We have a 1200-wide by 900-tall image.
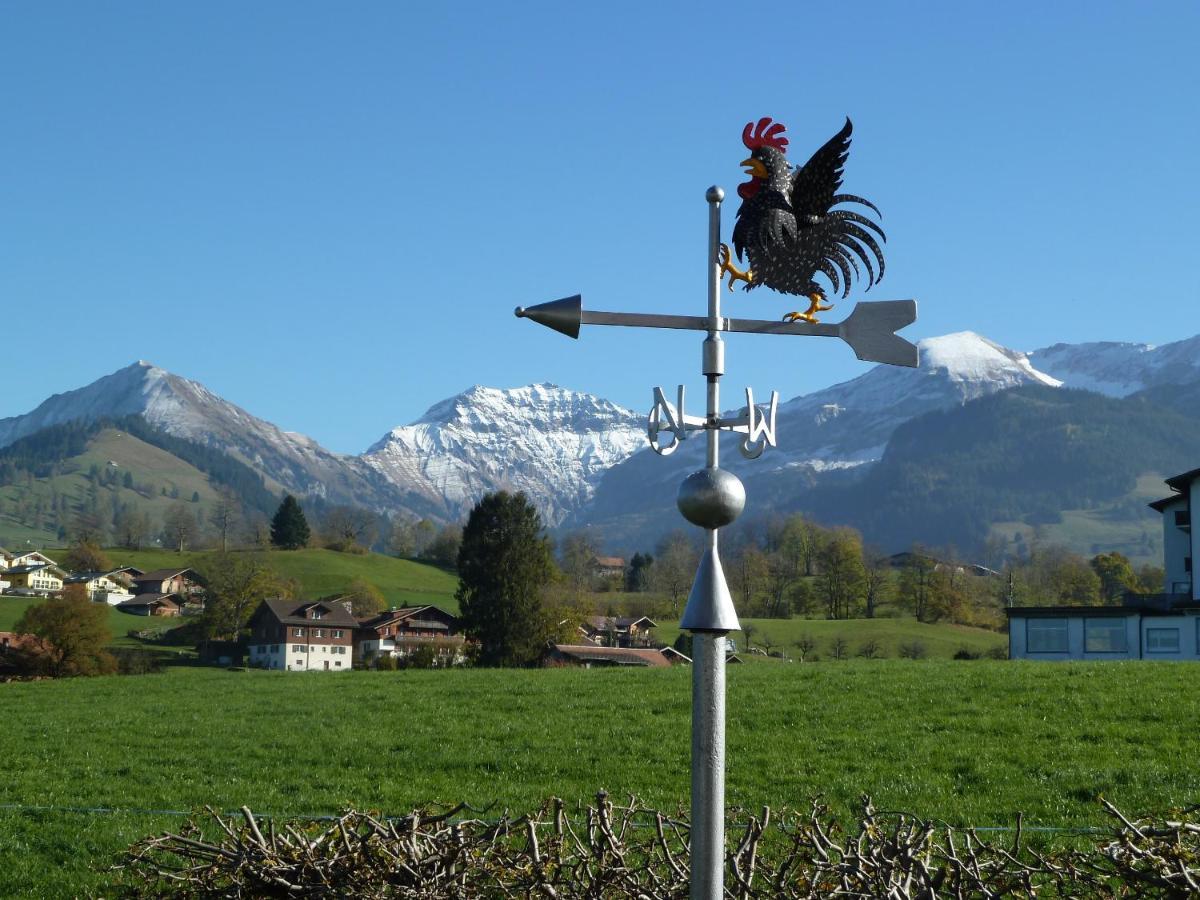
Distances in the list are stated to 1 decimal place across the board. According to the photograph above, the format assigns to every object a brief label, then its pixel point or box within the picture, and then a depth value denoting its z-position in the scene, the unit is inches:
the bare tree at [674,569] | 4741.6
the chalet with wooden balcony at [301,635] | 4126.5
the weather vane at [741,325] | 204.4
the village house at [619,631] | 3742.6
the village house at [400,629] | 4436.5
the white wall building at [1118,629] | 2053.4
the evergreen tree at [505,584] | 2723.9
